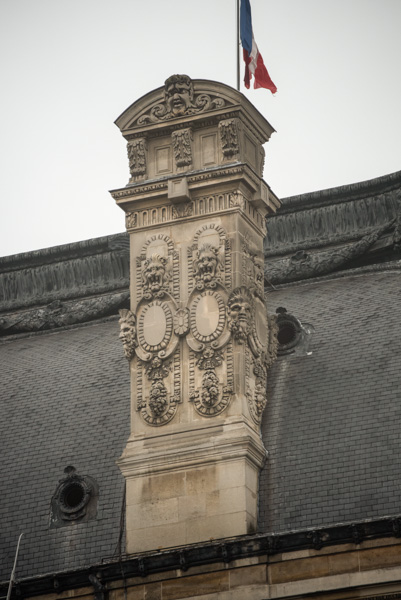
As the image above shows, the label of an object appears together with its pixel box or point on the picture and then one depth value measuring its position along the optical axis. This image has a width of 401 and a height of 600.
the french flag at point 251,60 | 47.06
